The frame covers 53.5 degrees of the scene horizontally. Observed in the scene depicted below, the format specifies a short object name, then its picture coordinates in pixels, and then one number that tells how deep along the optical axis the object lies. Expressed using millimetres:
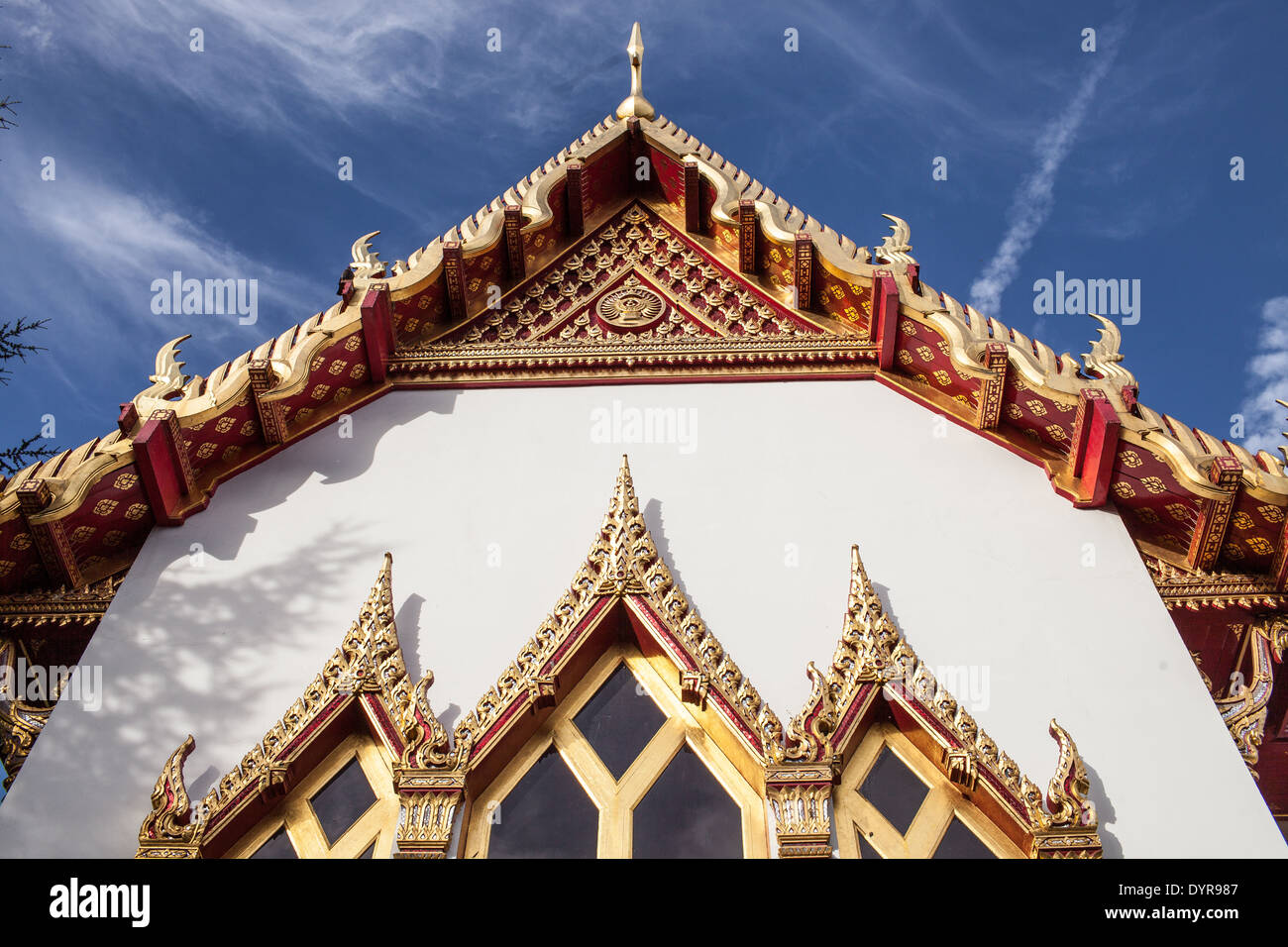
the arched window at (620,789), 4516
